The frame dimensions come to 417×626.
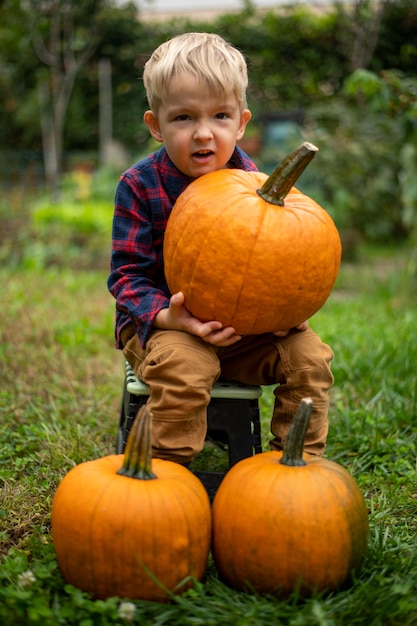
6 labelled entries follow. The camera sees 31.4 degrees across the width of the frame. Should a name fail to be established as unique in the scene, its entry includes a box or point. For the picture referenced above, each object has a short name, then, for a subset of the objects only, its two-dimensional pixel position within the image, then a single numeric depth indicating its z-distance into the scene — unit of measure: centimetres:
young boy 209
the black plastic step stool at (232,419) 231
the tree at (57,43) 954
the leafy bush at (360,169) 767
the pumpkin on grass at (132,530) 170
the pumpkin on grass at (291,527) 175
